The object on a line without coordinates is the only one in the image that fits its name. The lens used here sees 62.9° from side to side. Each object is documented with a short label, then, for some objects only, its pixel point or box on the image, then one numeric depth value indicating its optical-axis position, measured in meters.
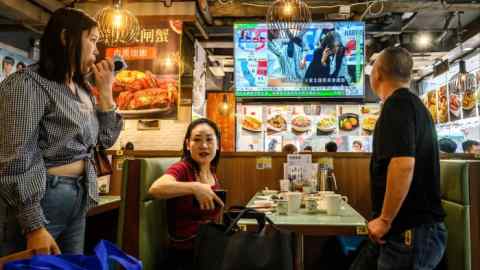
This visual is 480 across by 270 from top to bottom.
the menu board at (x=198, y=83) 5.29
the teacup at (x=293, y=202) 2.32
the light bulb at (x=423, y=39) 6.86
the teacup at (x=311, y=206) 2.33
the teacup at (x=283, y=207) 2.25
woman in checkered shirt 1.33
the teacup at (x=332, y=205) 2.24
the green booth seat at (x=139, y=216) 1.91
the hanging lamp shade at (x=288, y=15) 3.28
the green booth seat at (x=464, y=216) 2.00
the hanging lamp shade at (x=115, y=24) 3.61
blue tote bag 0.97
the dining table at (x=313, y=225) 1.88
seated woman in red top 1.84
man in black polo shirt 1.71
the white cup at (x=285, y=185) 3.39
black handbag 1.38
